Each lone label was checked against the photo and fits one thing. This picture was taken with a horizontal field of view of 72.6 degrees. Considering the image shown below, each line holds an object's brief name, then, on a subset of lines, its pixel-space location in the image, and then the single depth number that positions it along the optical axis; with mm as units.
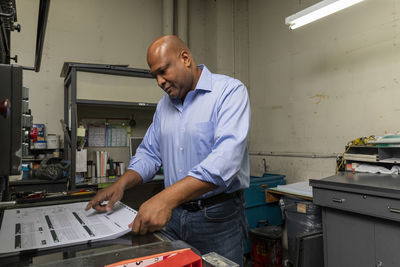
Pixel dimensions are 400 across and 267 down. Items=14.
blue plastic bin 2471
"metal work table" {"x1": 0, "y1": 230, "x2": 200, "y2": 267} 501
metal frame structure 2264
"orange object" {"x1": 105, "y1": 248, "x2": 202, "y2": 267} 439
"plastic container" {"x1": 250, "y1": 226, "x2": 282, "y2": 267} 2266
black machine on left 561
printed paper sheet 585
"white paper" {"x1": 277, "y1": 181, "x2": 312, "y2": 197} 2103
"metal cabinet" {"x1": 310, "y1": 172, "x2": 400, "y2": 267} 1458
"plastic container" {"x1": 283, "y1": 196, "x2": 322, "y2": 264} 2018
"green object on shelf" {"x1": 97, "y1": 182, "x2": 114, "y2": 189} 2356
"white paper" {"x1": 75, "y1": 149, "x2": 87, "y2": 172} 2371
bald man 902
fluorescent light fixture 1721
